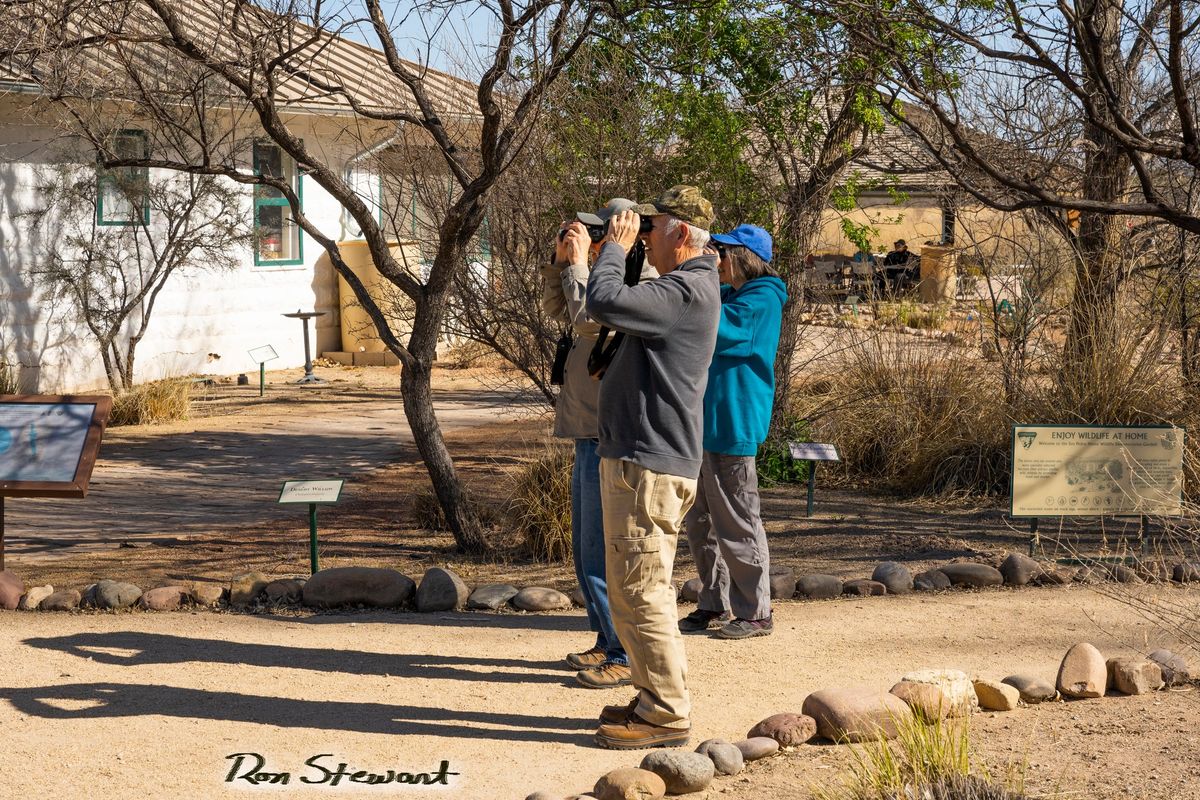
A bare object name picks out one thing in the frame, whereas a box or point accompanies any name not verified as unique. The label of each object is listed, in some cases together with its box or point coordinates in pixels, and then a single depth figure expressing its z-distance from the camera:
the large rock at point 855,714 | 4.74
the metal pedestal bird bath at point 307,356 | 17.97
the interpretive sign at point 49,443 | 7.22
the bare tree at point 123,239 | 15.15
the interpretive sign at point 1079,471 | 7.56
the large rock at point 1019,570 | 7.36
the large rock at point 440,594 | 6.89
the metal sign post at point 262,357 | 16.78
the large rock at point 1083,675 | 5.21
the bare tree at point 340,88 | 7.11
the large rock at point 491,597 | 6.93
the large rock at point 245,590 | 7.04
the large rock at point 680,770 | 4.37
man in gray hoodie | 4.63
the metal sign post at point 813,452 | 8.50
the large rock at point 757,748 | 4.67
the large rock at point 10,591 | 6.97
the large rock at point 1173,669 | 5.38
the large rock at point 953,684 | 4.93
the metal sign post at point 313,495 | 7.16
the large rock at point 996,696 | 5.11
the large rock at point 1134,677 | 5.27
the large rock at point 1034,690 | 5.21
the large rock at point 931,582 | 7.29
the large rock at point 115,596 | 6.93
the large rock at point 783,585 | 7.12
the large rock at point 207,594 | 7.03
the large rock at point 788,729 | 4.76
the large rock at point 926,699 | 4.80
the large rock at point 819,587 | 7.15
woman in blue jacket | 6.05
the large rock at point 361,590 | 6.95
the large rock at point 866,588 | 7.21
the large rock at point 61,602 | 6.93
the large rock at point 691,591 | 6.96
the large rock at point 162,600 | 6.95
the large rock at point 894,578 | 7.23
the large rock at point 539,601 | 6.91
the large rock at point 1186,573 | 7.19
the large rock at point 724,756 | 4.55
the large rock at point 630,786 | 4.23
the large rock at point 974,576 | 7.34
